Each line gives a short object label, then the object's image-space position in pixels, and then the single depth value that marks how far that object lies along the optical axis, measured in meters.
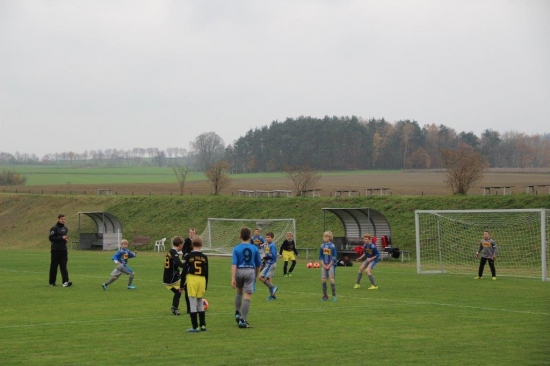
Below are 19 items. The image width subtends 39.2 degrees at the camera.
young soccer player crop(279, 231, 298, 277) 31.20
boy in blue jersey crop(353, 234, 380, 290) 24.84
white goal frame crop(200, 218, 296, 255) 49.56
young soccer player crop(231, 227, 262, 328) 15.54
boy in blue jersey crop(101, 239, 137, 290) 24.17
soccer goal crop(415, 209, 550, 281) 35.69
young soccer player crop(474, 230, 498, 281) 28.83
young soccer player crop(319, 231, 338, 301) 20.77
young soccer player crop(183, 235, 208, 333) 15.08
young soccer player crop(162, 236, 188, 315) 17.91
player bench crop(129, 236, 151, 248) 57.44
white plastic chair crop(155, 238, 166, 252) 55.87
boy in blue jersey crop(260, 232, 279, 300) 24.16
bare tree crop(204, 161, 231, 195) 76.06
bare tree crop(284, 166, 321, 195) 71.77
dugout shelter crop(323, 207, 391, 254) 43.54
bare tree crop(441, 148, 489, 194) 59.03
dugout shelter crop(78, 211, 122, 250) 55.84
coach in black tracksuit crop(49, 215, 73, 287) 25.14
